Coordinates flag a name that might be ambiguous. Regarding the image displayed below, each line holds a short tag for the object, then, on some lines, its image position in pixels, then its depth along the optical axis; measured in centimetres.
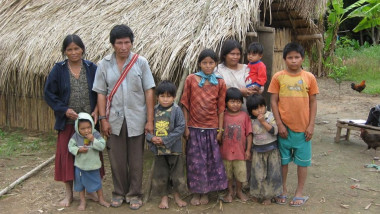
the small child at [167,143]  344
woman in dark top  347
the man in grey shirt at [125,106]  342
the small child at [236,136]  360
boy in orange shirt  352
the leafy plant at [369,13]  1196
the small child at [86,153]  342
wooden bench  559
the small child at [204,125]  356
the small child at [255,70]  379
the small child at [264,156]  359
